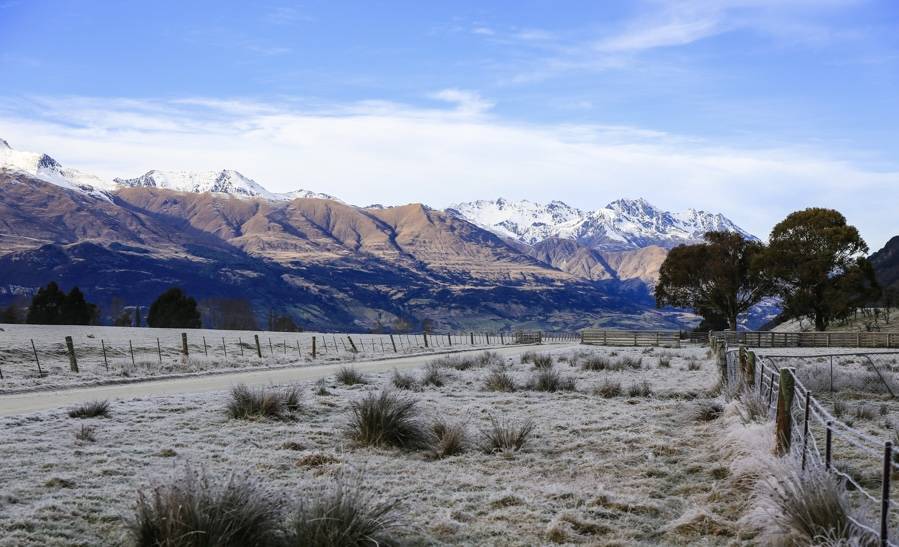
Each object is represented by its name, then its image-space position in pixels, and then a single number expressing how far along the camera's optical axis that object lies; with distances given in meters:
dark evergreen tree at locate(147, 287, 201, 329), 96.50
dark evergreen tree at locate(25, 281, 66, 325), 90.31
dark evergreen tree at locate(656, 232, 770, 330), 71.25
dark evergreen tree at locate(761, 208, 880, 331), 63.94
